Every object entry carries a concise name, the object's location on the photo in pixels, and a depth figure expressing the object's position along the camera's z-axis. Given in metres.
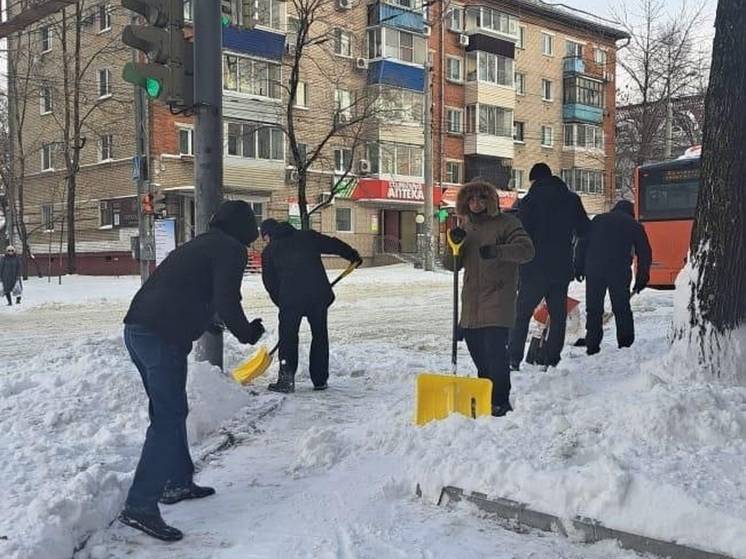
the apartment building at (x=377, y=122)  33.44
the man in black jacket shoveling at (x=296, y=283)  7.33
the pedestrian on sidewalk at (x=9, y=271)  19.42
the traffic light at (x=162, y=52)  6.63
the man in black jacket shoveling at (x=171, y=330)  3.94
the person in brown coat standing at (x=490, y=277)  5.53
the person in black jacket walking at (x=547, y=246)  7.15
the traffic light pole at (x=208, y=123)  6.87
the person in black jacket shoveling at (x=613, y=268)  8.32
